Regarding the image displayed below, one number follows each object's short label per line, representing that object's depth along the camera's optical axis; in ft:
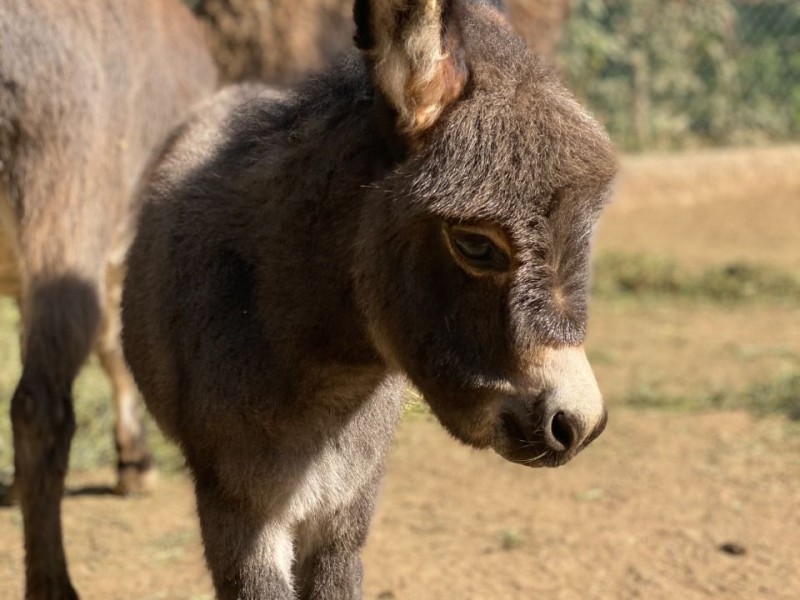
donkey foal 9.89
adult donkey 15.56
